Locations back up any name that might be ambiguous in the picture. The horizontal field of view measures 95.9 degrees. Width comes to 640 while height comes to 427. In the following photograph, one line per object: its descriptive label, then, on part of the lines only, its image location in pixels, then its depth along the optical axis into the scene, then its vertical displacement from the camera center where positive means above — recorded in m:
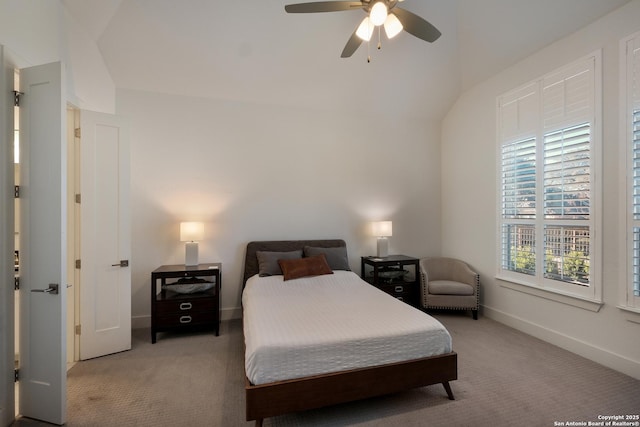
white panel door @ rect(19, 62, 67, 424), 1.96 -0.22
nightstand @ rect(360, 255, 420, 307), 4.10 -0.95
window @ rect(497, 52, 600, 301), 2.85 +0.34
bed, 1.85 -1.01
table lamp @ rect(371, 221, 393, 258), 4.32 -0.32
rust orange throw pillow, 3.56 -0.69
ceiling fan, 2.06 +1.49
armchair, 3.89 -1.09
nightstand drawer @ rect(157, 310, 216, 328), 3.25 -1.22
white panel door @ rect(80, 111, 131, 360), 2.84 -0.24
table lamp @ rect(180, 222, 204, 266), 3.54 -0.30
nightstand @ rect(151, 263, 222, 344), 3.24 -1.02
